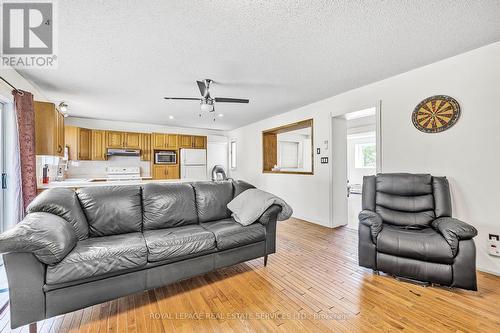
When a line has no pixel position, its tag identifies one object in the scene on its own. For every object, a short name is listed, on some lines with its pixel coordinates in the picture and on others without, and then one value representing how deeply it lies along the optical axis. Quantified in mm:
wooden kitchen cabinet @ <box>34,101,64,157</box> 3029
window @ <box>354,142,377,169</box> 8366
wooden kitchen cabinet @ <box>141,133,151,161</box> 6027
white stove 5742
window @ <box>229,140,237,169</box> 7303
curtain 2650
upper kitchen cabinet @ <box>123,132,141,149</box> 5801
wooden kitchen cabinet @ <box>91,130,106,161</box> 5469
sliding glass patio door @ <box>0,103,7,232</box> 2672
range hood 5641
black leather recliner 1881
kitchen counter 3245
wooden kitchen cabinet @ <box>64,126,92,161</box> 5094
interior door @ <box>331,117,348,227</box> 3992
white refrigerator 6492
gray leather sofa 1391
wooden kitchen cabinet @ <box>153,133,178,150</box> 6152
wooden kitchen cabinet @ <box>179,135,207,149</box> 6512
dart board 2543
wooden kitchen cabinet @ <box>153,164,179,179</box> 6141
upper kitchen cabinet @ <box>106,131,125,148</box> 5602
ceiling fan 2984
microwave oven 6152
